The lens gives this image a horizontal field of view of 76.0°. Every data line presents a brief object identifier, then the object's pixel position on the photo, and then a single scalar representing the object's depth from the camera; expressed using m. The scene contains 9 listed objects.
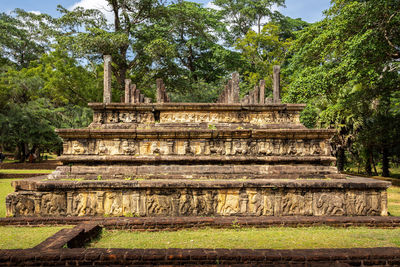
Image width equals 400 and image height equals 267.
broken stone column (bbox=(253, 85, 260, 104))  11.77
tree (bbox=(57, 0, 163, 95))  17.00
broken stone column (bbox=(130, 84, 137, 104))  11.91
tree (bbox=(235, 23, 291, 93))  22.95
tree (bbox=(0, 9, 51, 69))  26.70
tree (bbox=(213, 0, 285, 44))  27.91
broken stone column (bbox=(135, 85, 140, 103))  12.23
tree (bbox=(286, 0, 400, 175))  9.41
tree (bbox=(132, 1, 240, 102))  19.75
